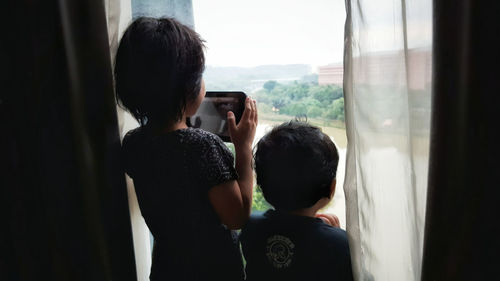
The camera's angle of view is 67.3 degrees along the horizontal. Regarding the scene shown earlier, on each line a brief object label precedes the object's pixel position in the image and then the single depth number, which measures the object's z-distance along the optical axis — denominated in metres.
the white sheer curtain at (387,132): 0.82
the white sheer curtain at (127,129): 1.14
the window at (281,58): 1.09
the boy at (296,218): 0.89
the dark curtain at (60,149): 1.12
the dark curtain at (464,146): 0.75
